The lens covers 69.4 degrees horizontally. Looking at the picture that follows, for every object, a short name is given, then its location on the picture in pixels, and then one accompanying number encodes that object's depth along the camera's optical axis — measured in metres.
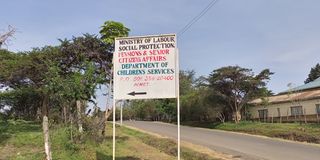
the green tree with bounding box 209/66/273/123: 23.06
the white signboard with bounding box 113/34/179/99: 5.75
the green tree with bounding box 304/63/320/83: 37.21
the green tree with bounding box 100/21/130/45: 10.49
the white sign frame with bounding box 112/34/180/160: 5.70
